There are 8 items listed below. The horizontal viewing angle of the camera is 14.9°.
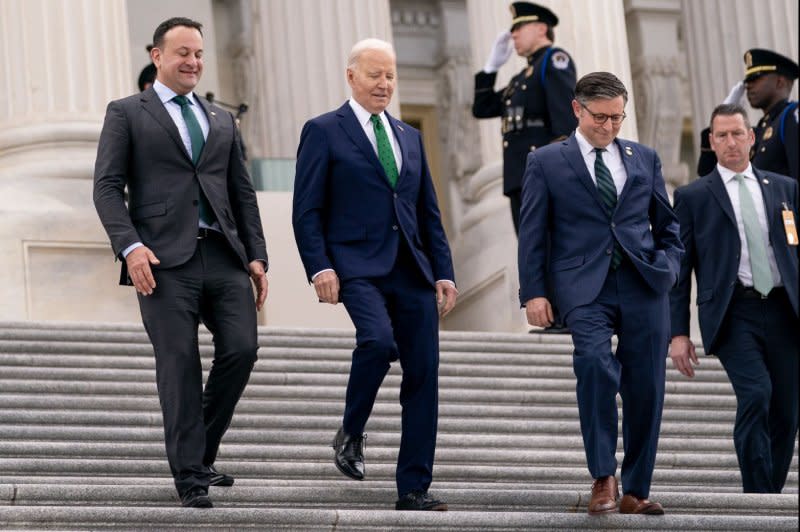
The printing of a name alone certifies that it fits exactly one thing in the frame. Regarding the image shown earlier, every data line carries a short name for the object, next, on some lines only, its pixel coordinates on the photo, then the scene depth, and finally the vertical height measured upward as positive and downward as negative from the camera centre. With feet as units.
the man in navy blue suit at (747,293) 42.91 +0.14
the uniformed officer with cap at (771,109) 52.16 +3.25
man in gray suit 37.02 +1.40
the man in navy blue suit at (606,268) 38.06 +0.59
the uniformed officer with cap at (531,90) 62.12 +4.67
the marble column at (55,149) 63.19 +4.56
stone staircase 36.77 -1.55
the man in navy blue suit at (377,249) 38.16 +1.08
